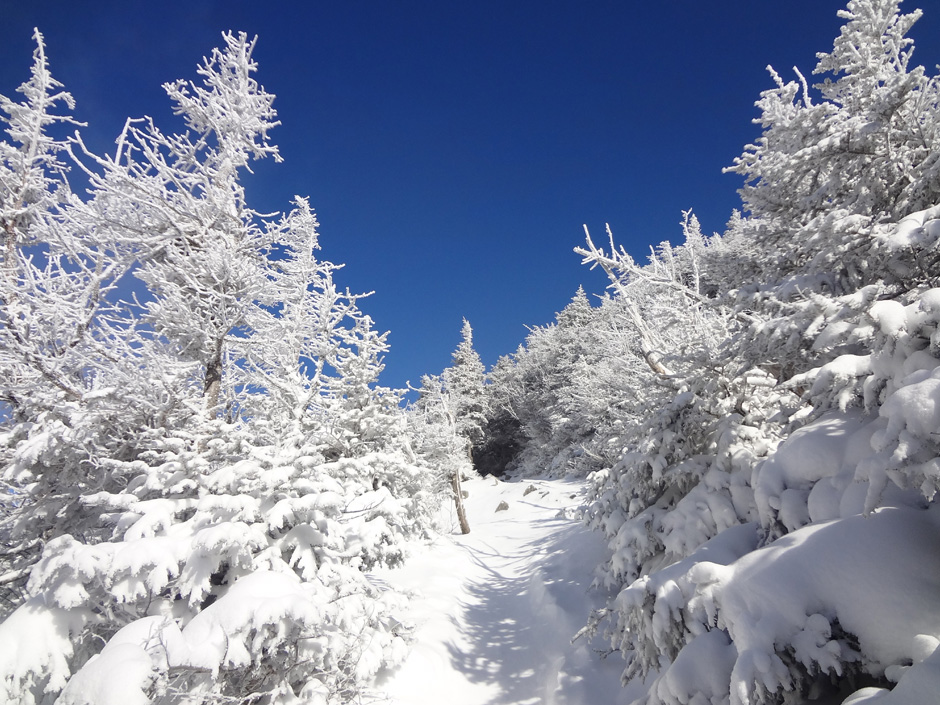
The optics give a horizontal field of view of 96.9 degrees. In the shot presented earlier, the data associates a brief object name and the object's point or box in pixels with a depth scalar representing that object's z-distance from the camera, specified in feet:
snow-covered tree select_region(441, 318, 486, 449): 126.00
